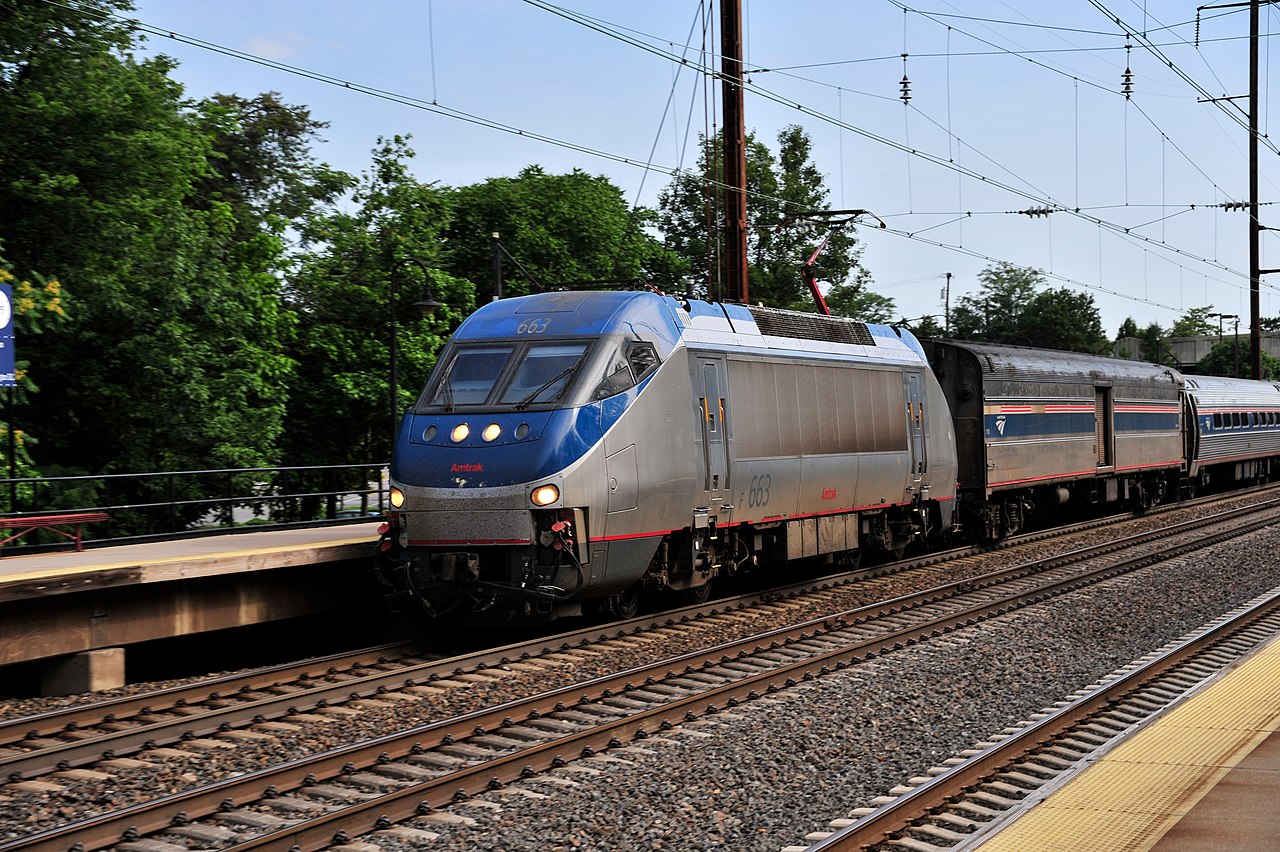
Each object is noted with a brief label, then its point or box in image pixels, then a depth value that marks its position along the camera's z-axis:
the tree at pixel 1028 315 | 109.44
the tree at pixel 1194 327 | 166.25
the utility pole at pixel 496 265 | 22.58
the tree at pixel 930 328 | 97.64
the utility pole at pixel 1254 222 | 49.72
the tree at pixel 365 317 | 33.56
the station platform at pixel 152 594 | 11.48
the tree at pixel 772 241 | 59.47
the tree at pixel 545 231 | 48.31
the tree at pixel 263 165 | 48.62
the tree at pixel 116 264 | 24.19
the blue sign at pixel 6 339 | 13.91
